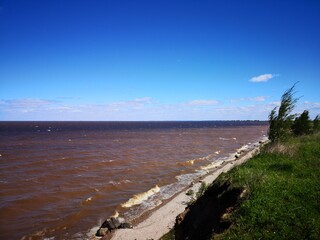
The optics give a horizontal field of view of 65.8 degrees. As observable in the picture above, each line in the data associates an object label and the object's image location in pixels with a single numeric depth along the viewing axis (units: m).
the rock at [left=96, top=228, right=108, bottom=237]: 16.14
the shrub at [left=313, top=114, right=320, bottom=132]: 37.13
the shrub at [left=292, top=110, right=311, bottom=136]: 36.41
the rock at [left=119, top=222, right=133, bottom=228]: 16.86
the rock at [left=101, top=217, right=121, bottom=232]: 16.72
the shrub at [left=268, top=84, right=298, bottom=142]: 22.31
